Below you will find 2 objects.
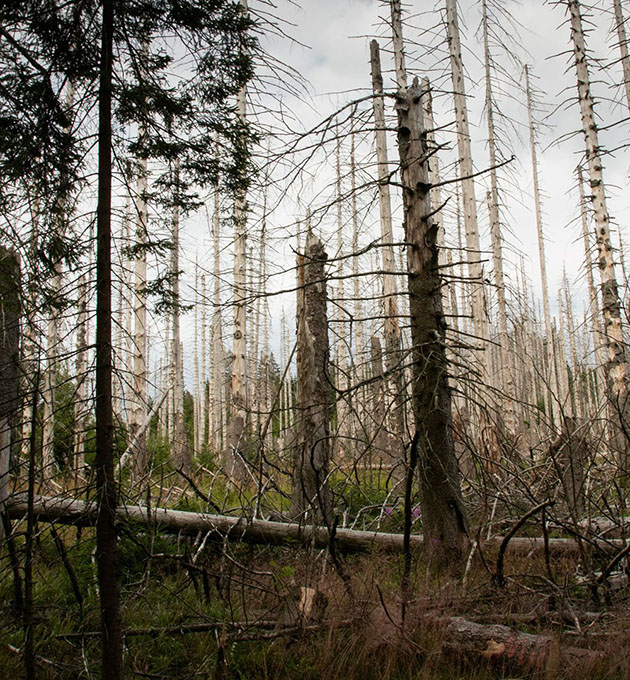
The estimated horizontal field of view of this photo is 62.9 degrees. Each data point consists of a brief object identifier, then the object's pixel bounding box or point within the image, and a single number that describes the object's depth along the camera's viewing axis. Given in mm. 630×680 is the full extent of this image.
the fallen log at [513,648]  2846
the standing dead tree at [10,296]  2347
